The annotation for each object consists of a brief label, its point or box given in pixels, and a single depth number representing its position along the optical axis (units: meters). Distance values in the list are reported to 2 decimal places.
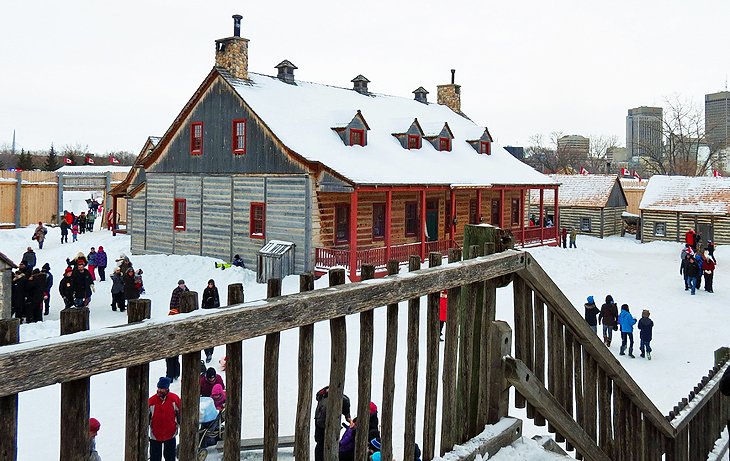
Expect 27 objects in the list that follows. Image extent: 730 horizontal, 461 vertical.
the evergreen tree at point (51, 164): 65.88
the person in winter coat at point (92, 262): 23.16
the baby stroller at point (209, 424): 8.17
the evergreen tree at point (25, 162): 65.69
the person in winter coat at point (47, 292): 18.27
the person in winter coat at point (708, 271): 23.46
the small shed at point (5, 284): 16.00
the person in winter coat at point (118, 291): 18.64
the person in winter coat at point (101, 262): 23.11
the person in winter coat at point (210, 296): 13.44
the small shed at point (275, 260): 22.67
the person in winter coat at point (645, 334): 14.93
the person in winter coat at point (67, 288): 17.61
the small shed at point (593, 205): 43.59
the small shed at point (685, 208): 37.88
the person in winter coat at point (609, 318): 15.88
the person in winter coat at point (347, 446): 6.27
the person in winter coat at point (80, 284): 17.86
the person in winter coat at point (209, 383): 8.70
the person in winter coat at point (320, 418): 6.24
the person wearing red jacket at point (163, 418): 7.46
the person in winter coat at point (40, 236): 30.31
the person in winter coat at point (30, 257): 20.81
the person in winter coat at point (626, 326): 15.40
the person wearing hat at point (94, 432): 6.68
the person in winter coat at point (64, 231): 32.28
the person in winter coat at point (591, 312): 16.00
